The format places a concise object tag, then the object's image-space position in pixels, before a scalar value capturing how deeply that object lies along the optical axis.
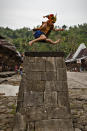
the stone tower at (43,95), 2.60
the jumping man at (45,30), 3.27
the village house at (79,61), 25.54
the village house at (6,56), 15.07
